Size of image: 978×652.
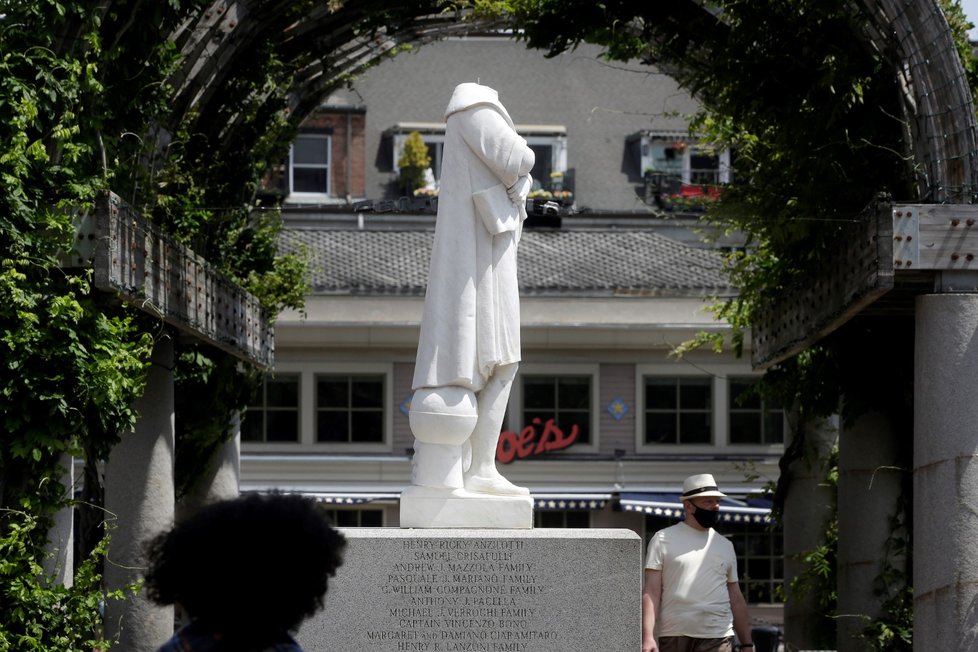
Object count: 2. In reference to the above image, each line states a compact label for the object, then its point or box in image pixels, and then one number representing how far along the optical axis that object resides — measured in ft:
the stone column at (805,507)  69.15
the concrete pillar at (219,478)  70.54
